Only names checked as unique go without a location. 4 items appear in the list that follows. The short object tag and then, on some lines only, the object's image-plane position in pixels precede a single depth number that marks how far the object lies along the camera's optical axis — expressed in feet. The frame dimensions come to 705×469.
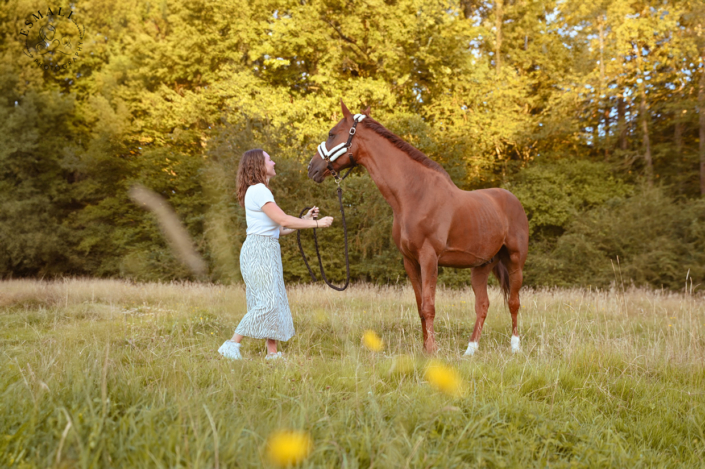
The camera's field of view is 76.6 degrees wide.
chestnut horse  15.30
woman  14.25
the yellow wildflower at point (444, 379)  9.68
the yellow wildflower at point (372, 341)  15.23
